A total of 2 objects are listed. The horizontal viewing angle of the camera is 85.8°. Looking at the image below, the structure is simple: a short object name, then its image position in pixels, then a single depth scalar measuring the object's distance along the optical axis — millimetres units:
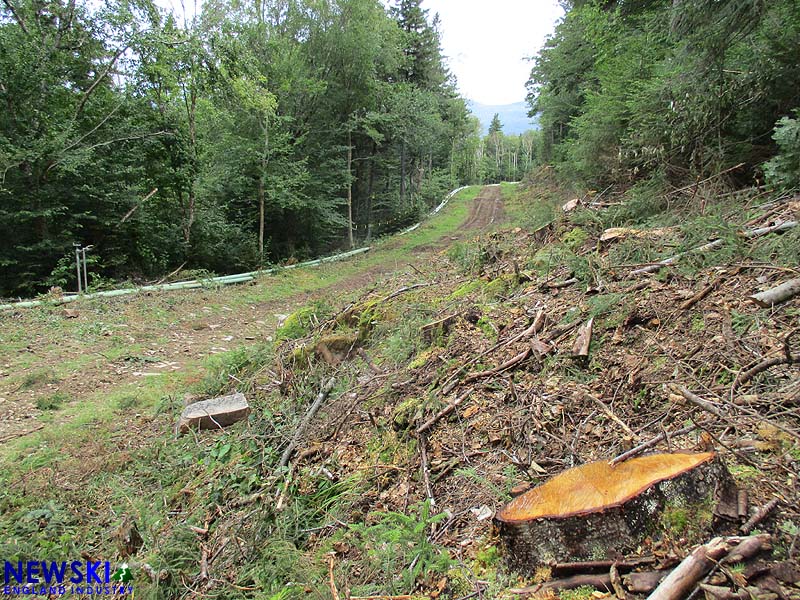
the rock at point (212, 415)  4797
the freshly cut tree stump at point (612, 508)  1710
